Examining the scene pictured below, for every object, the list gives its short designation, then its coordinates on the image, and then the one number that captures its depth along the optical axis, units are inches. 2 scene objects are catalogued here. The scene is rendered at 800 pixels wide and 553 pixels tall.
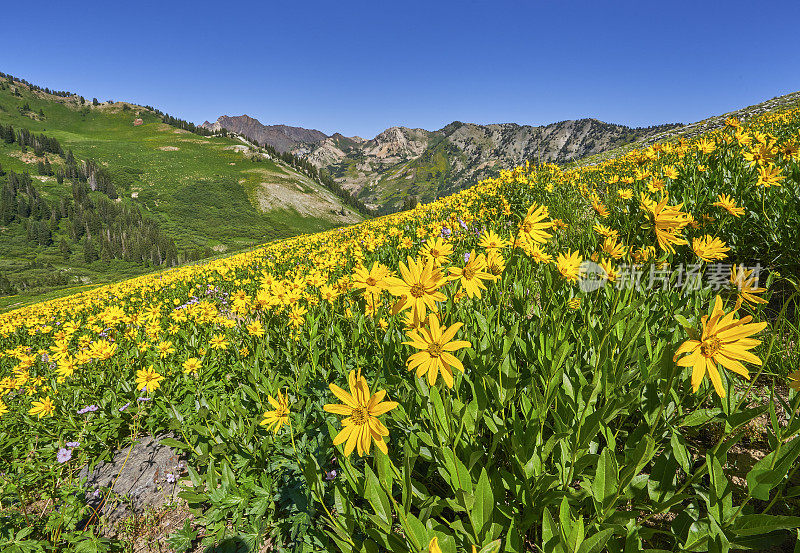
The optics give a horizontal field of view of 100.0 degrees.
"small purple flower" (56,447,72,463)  122.0
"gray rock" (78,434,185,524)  104.3
